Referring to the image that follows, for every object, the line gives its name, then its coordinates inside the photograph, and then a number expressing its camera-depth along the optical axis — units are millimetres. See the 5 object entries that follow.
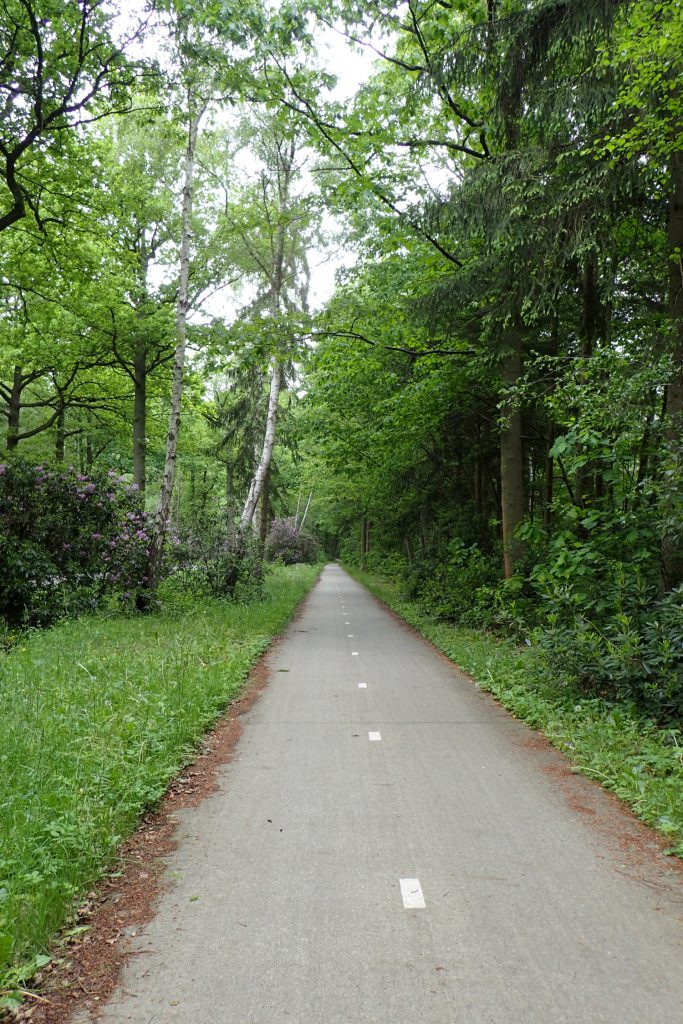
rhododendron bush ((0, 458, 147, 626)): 10367
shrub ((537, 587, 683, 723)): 5617
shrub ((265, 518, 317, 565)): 34969
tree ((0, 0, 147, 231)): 8969
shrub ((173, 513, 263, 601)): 14500
